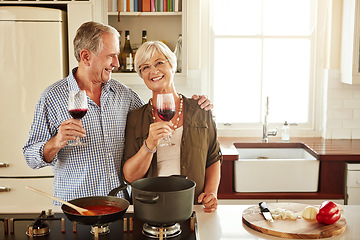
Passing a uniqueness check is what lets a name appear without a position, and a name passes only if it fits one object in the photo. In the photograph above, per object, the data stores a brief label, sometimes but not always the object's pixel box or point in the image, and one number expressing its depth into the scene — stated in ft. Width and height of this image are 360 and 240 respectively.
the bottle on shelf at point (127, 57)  12.22
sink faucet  13.20
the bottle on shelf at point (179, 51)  12.21
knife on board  5.74
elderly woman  7.19
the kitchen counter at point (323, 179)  11.23
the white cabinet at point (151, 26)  12.78
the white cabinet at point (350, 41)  12.09
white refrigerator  11.16
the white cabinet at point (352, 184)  11.20
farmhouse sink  11.33
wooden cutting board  5.32
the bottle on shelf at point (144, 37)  12.24
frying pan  5.07
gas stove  5.29
